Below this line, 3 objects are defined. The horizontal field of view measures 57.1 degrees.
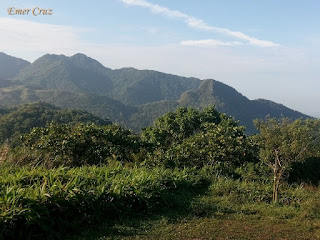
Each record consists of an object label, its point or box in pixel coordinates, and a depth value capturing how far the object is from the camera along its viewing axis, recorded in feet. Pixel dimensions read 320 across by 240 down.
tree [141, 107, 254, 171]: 38.60
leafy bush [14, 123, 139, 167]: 33.53
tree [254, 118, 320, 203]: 25.34
